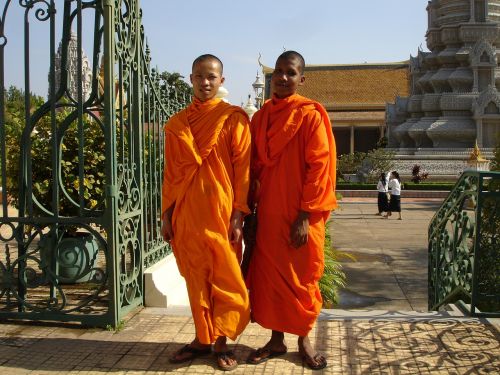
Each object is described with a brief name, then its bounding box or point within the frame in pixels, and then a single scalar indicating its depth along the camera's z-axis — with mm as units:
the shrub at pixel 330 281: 6082
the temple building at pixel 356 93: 41531
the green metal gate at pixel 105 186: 4090
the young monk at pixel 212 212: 3268
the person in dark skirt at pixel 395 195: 14625
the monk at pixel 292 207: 3260
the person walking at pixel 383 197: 14961
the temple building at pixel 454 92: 25031
